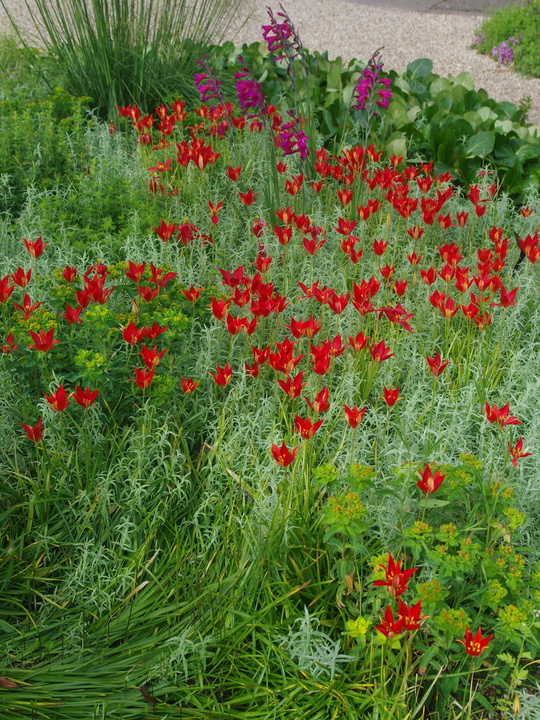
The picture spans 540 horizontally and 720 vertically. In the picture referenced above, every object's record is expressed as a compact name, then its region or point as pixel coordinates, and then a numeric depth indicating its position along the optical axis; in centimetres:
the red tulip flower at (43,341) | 224
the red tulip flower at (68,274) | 269
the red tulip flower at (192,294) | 280
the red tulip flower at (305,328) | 251
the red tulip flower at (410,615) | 166
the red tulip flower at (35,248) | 278
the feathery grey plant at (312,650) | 186
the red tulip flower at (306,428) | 208
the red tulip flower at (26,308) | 254
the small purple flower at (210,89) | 398
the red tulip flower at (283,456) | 202
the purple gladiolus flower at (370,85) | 388
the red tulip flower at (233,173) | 372
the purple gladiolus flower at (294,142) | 379
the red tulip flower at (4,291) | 250
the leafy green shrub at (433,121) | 449
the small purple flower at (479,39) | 870
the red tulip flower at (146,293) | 260
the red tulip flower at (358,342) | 245
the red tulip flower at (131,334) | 234
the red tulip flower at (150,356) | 238
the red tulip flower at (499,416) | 209
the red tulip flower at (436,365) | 232
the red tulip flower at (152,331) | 243
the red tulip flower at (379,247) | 306
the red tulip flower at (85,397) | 213
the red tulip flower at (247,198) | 347
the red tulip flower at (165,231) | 306
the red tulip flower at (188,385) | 236
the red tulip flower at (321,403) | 212
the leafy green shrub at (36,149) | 428
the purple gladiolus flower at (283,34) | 358
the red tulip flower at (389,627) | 163
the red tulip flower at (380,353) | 237
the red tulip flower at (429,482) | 192
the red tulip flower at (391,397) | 221
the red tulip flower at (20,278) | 264
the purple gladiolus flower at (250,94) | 371
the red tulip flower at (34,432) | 216
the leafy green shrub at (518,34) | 803
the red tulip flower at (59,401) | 211
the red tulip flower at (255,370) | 248
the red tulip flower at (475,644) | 168
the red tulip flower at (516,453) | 204
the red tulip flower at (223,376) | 237
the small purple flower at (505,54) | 823
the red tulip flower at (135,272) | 269
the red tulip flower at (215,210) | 345
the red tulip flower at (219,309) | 258
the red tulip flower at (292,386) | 224
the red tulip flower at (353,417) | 207
